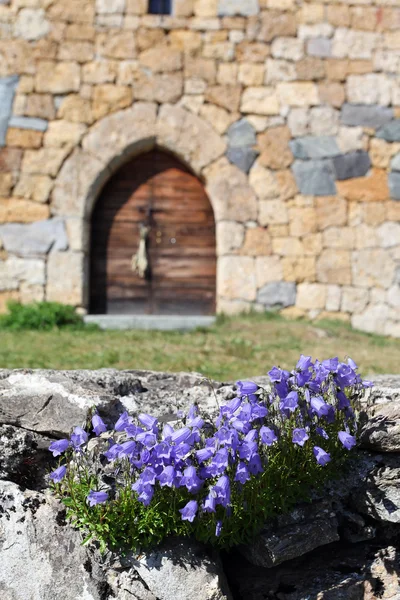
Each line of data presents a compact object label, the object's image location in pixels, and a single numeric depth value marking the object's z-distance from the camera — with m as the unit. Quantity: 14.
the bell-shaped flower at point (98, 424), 2.08
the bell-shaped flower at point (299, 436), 1.97
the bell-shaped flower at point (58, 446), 2.04
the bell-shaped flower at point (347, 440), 1.99
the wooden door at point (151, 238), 7.12
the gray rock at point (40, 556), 1.96
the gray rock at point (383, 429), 2.19
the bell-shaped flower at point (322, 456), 1.96
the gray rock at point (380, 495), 2.14
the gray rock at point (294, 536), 2.02
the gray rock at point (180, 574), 1.95
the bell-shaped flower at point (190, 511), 1.84
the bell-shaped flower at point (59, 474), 2.01
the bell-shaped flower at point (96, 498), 1.93
